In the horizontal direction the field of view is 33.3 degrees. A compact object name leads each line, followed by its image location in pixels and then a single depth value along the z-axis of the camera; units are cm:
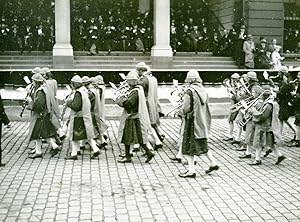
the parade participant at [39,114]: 1158
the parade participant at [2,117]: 1107
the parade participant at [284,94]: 1377
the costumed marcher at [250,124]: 1112
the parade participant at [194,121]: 969
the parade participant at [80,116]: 1151
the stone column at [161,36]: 2622
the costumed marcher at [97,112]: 1259
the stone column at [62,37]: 2498
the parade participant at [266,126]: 1074
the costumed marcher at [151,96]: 1238
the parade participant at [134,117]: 1100
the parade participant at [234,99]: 1339
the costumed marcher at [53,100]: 1191
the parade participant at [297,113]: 1361
